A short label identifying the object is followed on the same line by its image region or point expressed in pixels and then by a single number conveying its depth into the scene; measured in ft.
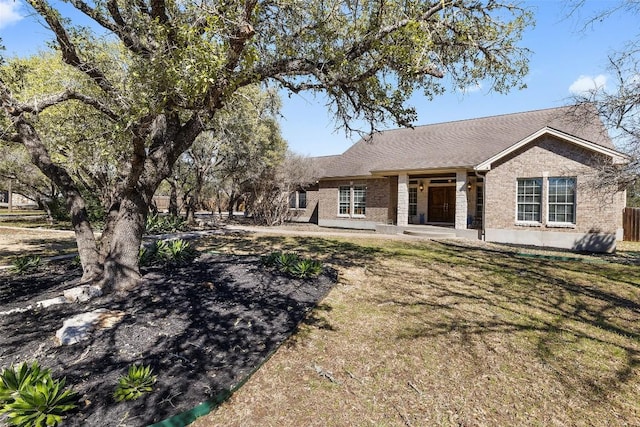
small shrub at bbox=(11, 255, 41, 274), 23.29
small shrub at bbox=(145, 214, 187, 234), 49.62
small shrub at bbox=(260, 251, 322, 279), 22.86
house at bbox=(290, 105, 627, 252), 43.09
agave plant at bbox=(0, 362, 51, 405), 9.20
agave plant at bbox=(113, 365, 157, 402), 10.02
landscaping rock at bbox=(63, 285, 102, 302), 17.25
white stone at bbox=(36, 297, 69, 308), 16.53
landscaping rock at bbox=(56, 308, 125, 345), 13.12
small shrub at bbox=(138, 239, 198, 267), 25.04
